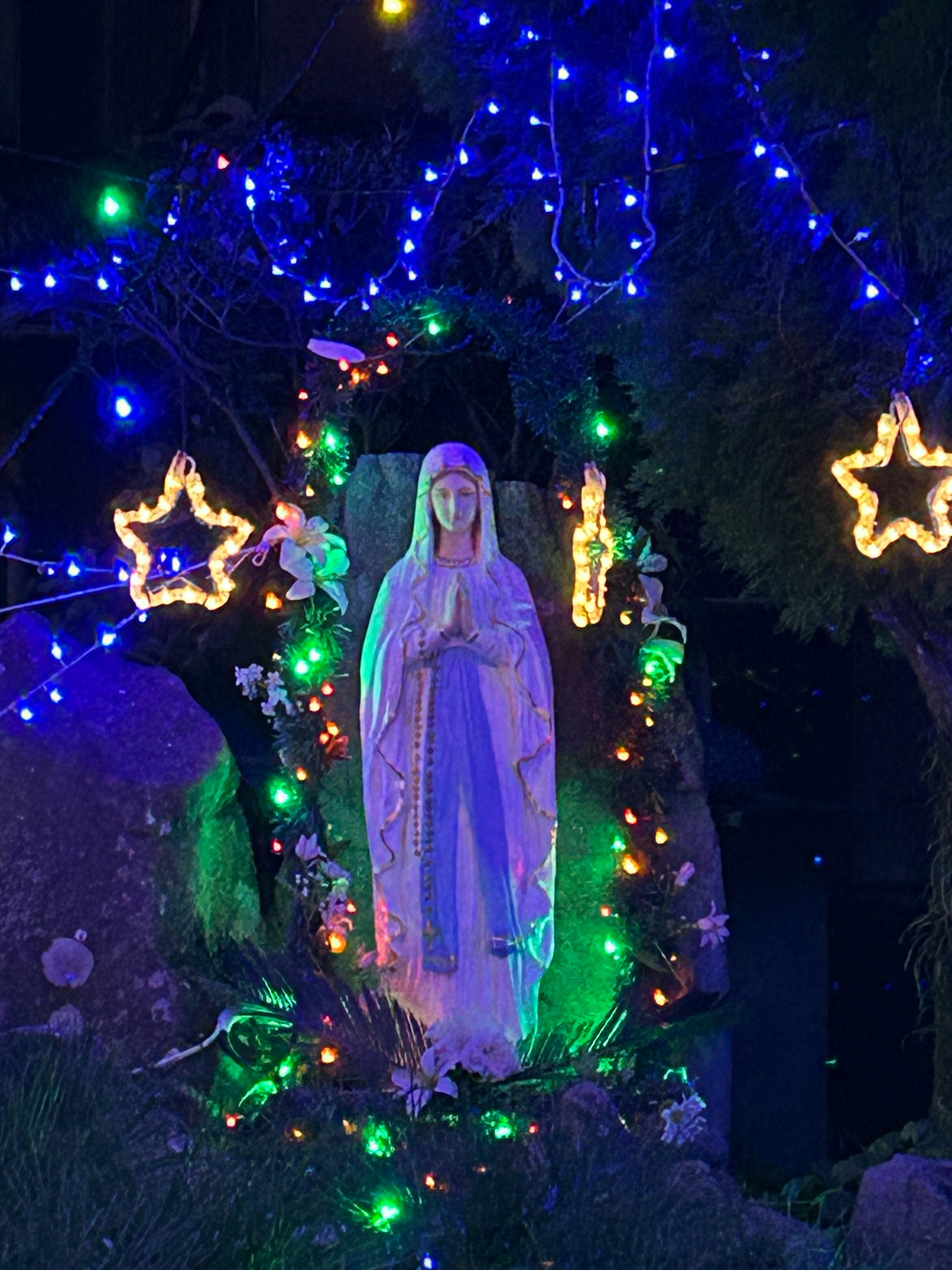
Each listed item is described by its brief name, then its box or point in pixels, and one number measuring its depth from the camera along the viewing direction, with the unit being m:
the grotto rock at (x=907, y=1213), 5.24
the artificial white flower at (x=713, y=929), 7.48
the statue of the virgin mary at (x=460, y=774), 6.87
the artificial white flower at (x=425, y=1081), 6.36
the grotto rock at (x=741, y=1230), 4.13
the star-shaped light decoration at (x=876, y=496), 6.30
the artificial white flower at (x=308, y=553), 7.37
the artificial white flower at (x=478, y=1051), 6.70
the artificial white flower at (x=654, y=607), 7.55
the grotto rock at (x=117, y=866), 7.43
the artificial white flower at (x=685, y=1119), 6.85
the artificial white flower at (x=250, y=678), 7.38
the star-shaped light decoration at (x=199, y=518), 7.23
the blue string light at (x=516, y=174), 7.71
